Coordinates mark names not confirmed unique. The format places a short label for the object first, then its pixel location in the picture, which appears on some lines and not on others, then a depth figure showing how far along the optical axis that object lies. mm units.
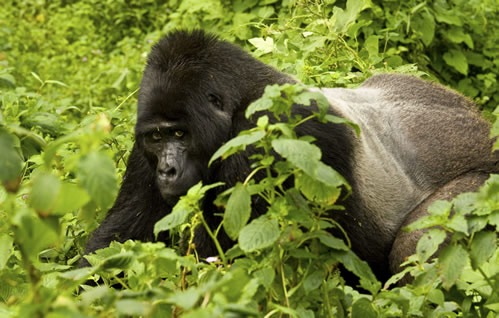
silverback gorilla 8336
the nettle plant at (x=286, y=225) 5750
